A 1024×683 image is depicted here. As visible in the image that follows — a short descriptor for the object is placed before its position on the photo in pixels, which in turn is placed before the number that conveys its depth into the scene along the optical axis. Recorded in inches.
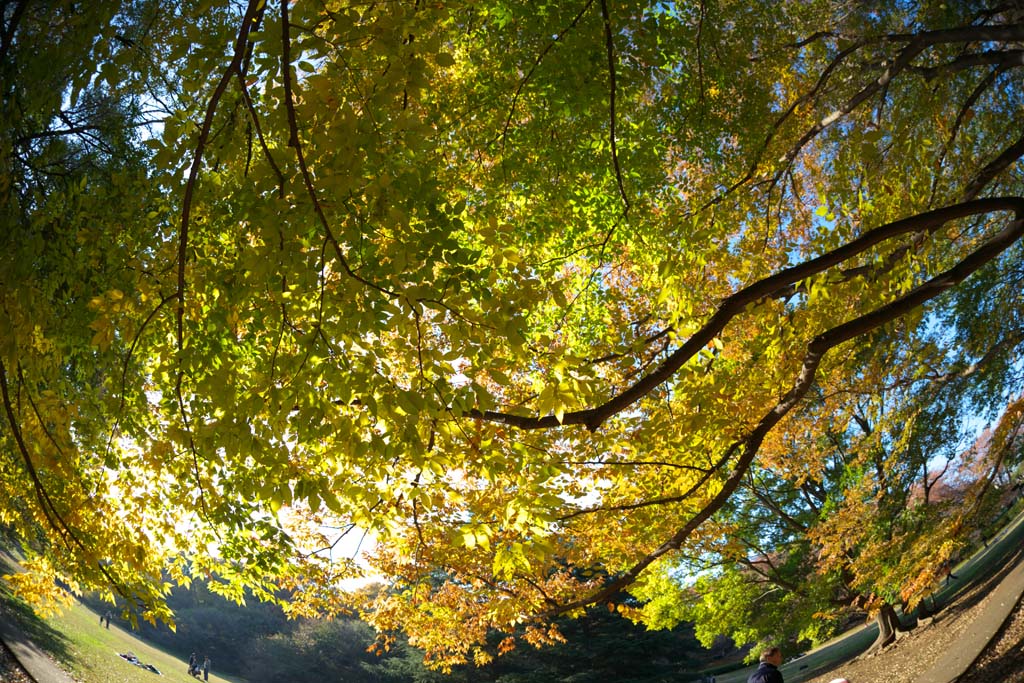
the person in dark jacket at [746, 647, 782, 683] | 245.9
